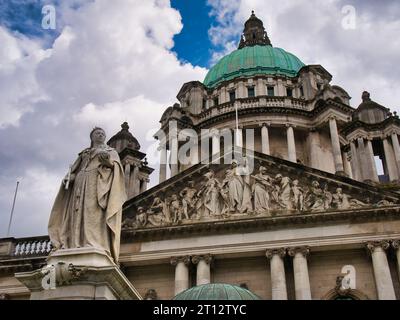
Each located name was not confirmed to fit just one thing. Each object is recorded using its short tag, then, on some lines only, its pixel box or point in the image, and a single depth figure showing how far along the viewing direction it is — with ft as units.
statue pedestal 24.77
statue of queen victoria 27.45
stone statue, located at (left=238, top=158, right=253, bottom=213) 92.53
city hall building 85.81
